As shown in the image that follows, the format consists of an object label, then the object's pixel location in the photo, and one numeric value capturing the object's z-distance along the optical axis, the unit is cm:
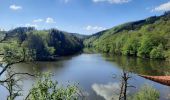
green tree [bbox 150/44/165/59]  7151
